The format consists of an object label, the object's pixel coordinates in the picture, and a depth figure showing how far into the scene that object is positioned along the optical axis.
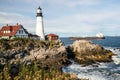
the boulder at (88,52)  30.41
